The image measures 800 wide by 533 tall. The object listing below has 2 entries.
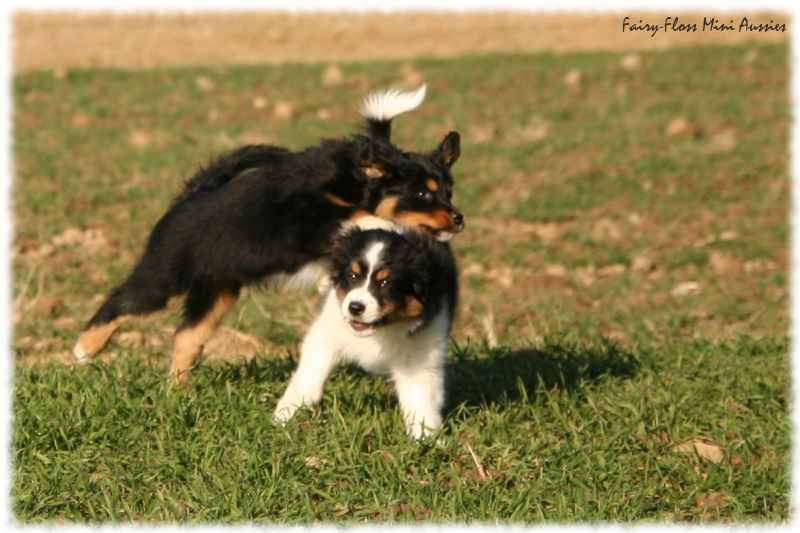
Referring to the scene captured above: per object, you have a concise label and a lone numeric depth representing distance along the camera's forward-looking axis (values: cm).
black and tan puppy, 983
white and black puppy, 901
